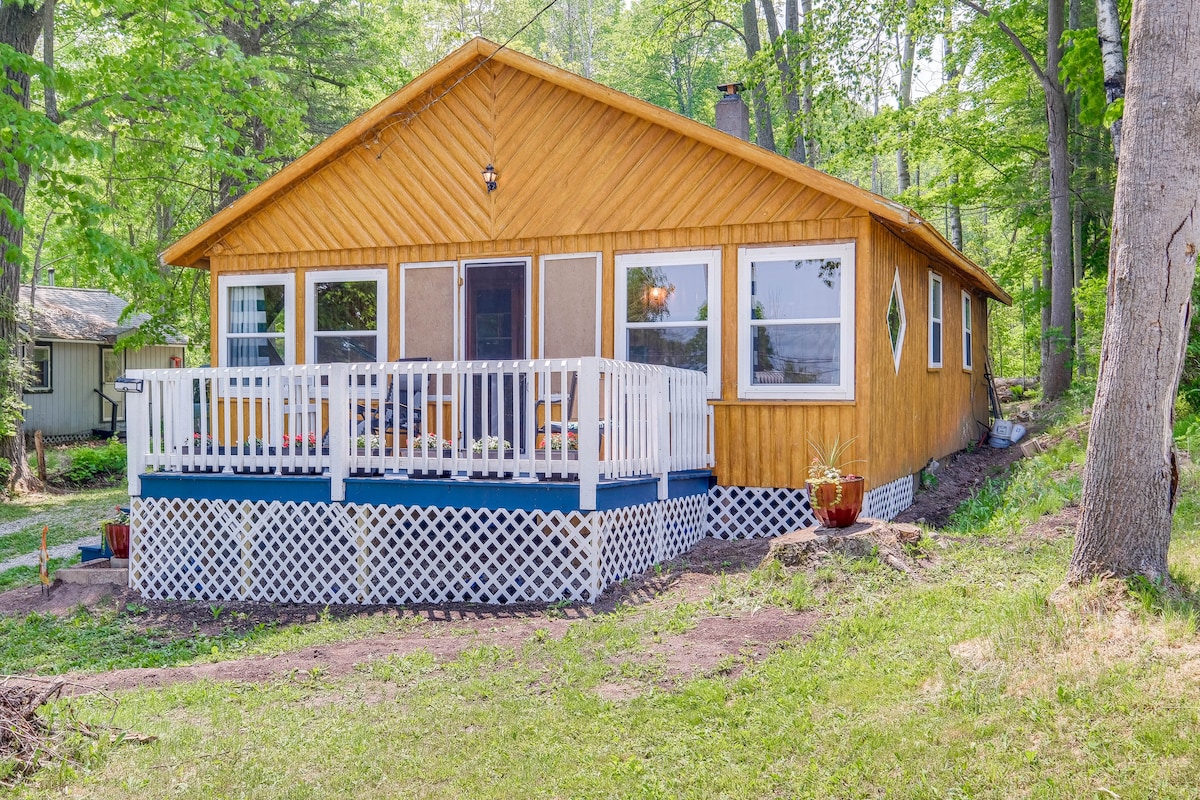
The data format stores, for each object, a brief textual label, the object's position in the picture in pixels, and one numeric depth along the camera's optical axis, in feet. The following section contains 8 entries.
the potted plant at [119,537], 31.60
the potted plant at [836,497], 24.81
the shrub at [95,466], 58.03
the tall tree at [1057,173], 58.65
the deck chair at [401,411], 30.19
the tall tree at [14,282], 49.06
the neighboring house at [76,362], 75.82
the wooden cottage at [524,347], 25.59
